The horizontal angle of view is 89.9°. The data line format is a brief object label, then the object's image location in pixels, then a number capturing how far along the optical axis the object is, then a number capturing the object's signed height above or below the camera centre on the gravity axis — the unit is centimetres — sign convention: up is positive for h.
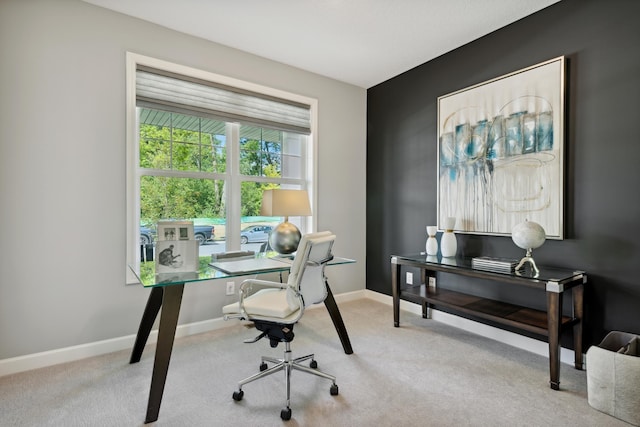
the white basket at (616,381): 163 -90
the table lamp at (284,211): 274 -1
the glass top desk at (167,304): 174 -60
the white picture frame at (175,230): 201 -13
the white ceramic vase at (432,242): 303 -30
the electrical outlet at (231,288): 310 -76
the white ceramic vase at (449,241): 292 -28
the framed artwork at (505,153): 240 +49
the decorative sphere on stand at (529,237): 225 -19
